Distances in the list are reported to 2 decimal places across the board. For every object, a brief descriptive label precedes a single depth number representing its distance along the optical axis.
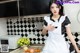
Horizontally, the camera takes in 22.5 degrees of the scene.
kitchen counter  2.21
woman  1.86
